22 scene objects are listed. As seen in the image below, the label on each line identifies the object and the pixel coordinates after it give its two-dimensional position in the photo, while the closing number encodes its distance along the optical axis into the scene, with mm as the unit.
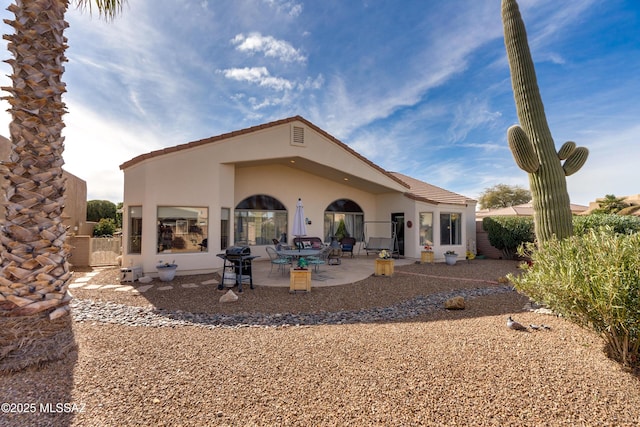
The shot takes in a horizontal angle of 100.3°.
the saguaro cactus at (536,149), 6336
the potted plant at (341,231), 16016
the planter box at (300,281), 7820
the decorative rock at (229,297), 6965
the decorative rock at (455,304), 6441
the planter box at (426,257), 13992
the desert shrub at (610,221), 11406
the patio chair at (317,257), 9405
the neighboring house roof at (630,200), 17559
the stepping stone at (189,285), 8531
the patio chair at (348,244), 15109
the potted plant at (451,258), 13547
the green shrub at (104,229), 18297
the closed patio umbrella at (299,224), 11797
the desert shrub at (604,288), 3105
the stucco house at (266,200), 9844
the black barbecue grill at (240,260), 8102
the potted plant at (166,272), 9125
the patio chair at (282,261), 9454
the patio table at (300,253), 9188
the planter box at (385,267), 10373
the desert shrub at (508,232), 14603
